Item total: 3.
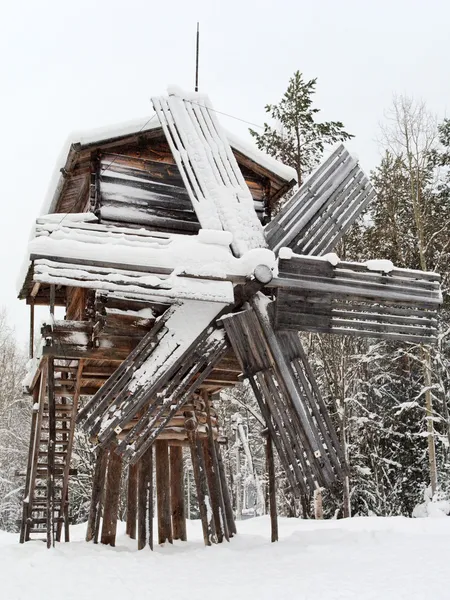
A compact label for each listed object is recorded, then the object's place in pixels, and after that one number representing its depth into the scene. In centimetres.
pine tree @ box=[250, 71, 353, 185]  1983
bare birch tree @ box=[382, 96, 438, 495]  1800
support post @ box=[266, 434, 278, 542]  928
